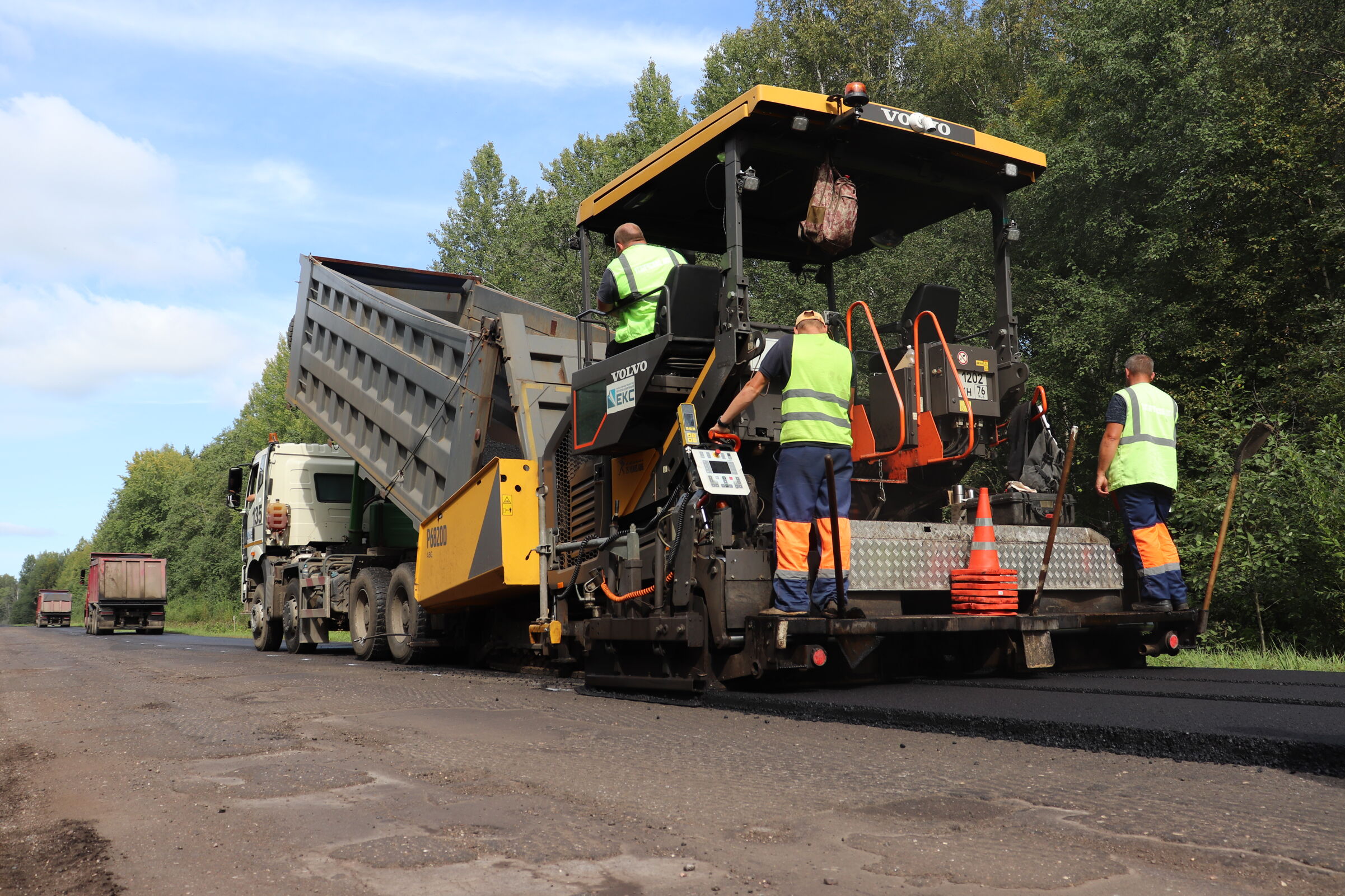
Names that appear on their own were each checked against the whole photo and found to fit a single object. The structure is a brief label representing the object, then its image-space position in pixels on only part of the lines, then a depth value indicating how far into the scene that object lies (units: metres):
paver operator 6.08
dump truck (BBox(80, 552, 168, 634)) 30.34
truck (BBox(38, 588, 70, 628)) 50.66
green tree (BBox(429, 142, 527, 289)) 38.06
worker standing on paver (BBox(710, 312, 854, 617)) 4.96
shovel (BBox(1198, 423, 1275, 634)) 5.54
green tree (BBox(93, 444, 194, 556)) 62.53
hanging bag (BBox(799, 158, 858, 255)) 5.66
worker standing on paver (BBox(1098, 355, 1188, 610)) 5.80
